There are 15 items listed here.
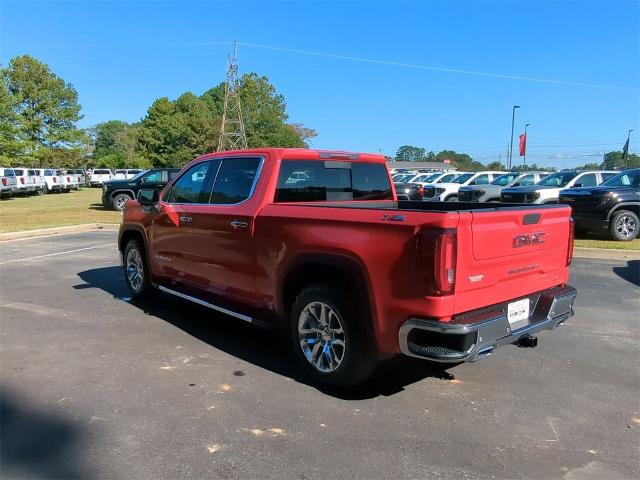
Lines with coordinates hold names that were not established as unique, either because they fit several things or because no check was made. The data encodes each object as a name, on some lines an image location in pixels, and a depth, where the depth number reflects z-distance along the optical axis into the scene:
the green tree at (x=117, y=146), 70.88
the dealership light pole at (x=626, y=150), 37.67
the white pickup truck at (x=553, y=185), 14.27
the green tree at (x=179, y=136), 66.12
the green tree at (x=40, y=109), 43.44
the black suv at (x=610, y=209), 11.86
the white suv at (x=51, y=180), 32.79
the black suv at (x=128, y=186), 20.61
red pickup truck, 3.30
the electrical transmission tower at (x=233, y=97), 42.16
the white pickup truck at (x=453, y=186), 21.25
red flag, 49.47
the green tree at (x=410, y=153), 156.62
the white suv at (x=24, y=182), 28.61
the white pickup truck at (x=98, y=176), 47.79
